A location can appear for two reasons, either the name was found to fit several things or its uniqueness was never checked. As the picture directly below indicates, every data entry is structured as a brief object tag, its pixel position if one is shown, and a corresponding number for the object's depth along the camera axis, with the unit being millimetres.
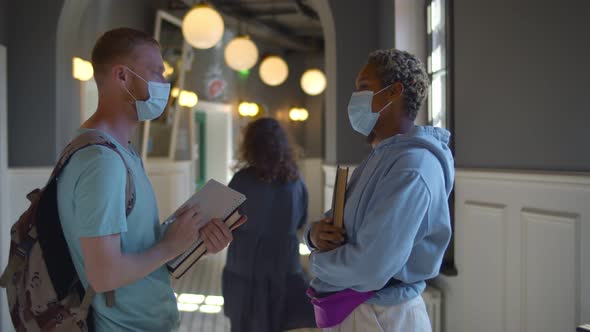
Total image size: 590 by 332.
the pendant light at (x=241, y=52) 4875
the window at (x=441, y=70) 2697
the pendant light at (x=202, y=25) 4043
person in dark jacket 2689
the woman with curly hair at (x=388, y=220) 1242
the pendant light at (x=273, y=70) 6117
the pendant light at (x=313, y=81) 7355
